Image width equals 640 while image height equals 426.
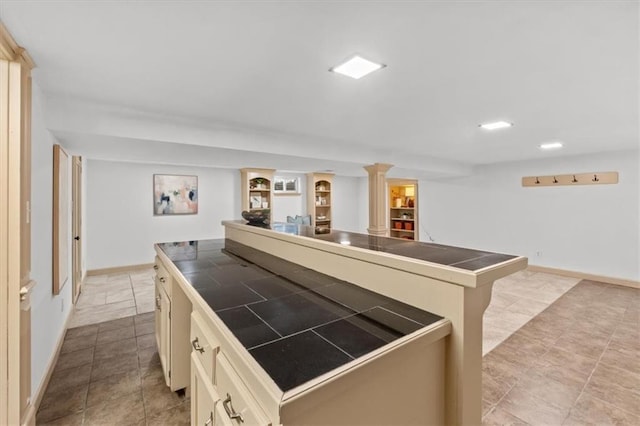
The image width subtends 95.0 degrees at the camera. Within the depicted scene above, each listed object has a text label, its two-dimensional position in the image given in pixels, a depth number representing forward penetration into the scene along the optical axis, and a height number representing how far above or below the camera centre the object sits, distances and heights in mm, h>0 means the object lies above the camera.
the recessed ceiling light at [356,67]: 1804 +931
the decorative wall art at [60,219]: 2461 -59
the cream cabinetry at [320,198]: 7215 +369
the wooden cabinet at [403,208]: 7992 +117
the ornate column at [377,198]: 4891 +242
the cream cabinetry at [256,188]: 5723 +491
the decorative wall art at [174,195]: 5660 +360
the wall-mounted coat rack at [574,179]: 4891 +586
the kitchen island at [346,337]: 758 -394
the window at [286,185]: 7117 +670
